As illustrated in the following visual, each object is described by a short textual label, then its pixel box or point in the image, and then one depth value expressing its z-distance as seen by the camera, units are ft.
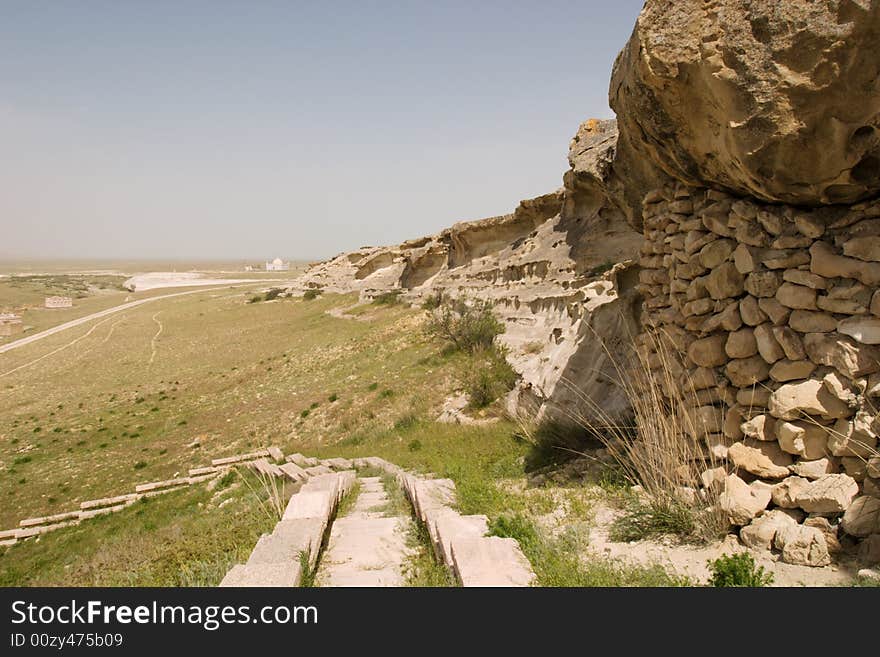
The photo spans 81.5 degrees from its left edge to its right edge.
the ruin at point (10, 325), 127.20
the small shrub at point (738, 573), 8.88
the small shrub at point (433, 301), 80.06
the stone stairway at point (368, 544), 9.96
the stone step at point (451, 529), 11.42
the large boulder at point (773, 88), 9.92
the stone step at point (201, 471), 36.06
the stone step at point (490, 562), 9.36
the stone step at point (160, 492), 33.78
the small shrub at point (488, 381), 33.83
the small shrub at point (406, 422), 34.30
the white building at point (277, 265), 468.34
